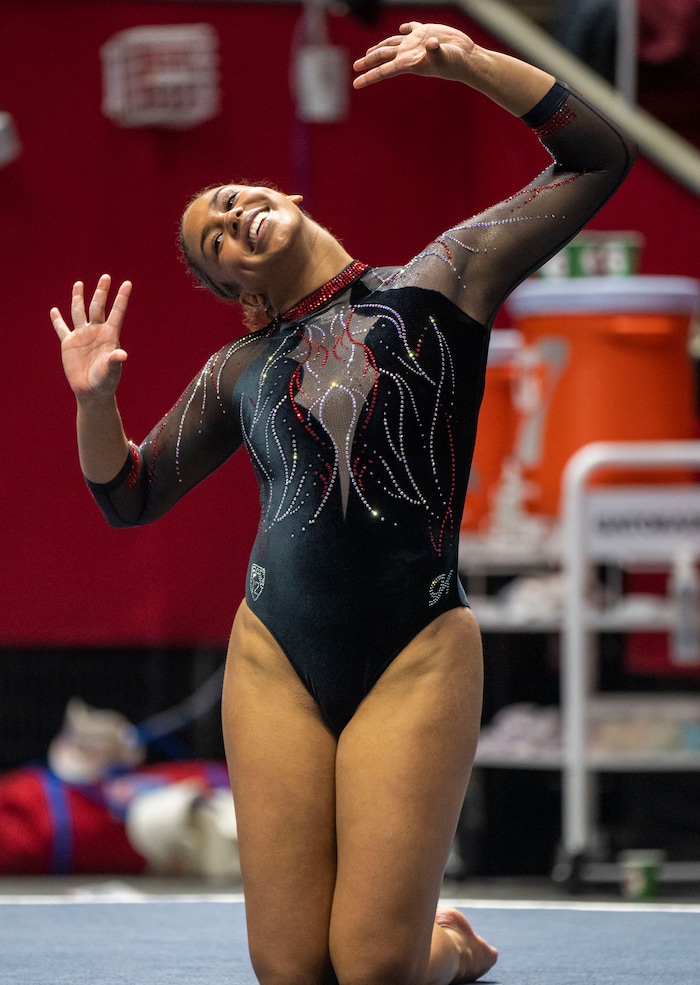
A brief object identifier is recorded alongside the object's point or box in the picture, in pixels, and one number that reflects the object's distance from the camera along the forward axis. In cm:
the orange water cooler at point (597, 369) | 2424
